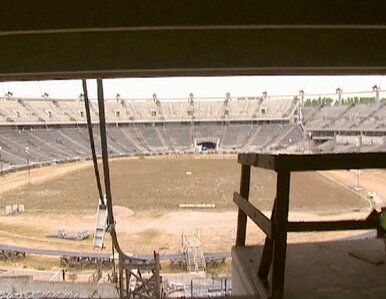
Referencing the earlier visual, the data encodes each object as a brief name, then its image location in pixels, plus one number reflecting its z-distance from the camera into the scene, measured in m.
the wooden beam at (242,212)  2.75
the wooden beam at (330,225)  1.94
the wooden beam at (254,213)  1.97
